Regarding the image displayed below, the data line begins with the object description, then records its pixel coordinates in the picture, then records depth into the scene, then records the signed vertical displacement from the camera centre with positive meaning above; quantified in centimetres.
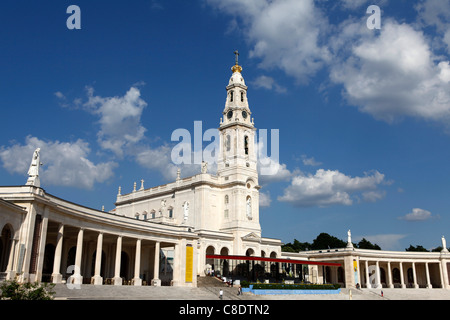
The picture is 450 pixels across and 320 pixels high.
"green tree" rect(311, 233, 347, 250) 12500 +1189
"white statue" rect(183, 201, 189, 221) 6819 +1186
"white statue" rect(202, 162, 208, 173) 7353 +1868
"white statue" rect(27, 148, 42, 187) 3525 +889
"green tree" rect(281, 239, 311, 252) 12731 +1158
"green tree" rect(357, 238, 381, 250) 12912 +1140
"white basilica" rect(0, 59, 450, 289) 3409 +527
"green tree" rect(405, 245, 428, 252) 12788 +1039
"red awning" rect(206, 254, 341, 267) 5702 +353
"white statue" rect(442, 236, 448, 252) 8506 +766
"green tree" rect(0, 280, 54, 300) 2028 -26
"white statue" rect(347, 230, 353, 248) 7967 +811
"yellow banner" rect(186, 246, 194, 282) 5012 +266
